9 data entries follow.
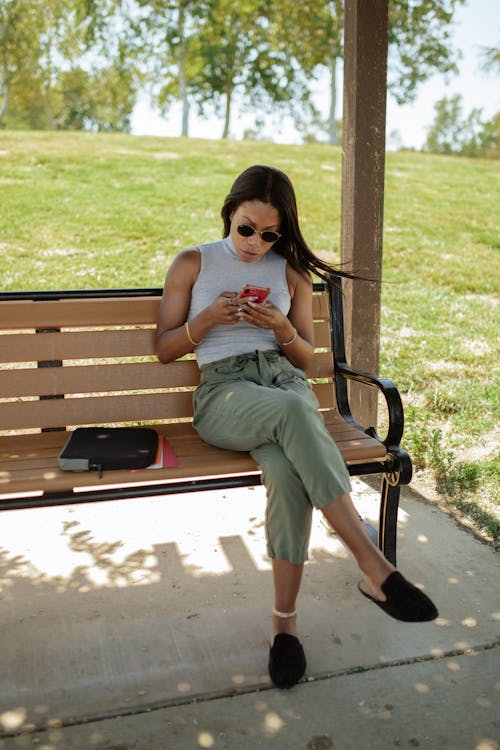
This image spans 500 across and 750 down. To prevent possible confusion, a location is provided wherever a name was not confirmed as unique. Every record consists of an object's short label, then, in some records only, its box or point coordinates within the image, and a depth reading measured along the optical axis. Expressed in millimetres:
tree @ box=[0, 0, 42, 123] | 23406
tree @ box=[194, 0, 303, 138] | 22203
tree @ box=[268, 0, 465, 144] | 20328
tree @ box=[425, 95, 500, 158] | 44812
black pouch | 2902
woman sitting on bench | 2688
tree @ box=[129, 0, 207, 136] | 22188
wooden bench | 3227
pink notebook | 3002
